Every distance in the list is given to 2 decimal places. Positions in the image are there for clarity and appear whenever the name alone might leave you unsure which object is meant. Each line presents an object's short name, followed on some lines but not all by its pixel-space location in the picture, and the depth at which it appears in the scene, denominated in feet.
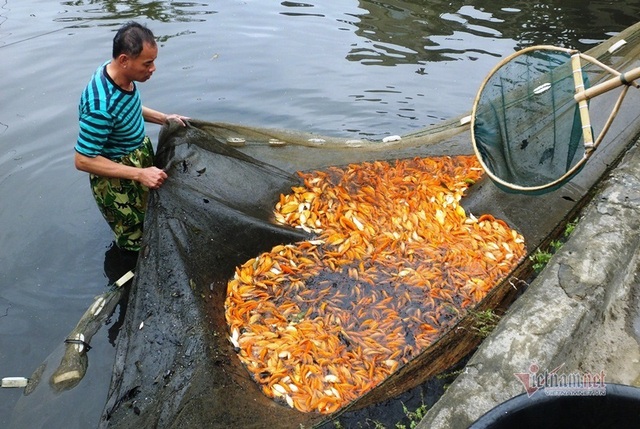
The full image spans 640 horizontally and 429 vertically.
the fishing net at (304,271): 10.11
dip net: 11.36
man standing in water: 12.19
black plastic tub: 5.78
